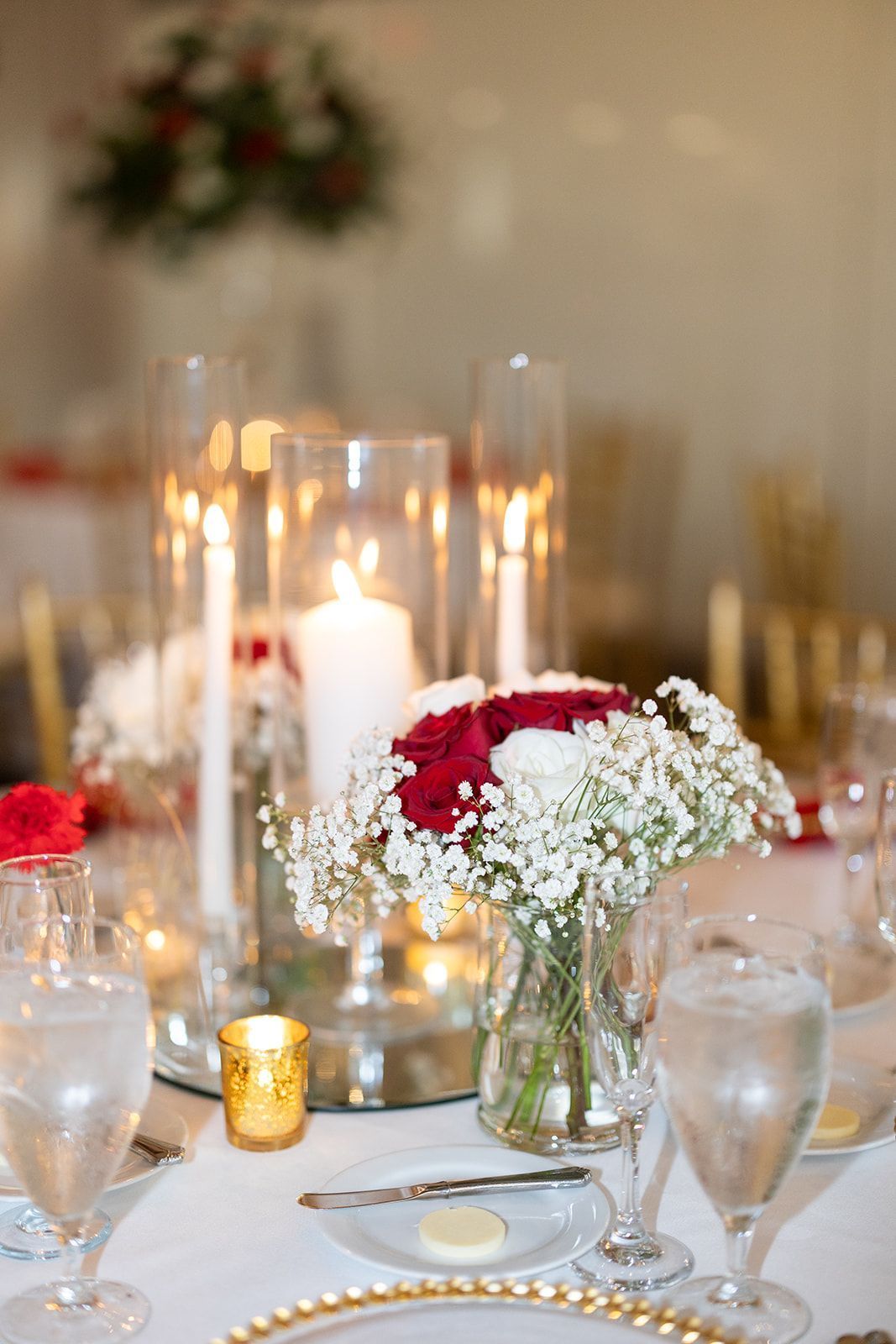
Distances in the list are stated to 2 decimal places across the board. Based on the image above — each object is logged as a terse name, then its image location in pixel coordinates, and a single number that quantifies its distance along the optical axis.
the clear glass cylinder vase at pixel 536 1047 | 1.69
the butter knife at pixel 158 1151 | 1.66
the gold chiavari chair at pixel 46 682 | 3.33
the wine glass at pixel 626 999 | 1.56
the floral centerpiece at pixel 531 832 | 1.66
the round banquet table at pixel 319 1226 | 1.53
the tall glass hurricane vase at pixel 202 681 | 1.92
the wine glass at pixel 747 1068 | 1.46
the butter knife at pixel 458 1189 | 1.59
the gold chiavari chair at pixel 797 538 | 5.46
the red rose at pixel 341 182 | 7.47
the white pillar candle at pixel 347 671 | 1.90
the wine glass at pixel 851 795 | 1.97
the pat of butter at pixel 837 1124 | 1.69
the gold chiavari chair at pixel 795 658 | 3.41
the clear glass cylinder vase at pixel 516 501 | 2.07
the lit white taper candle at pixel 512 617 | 2.04
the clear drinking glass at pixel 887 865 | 1.69
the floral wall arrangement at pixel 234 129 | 7.40
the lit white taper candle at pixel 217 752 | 1.92
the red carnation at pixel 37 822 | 1.72
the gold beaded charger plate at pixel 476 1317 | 1.46
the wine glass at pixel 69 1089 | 1.47
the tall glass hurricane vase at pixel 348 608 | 1.91
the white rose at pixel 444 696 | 1.78
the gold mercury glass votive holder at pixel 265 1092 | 1.68
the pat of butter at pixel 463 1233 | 1.56
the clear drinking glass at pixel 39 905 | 1.58
